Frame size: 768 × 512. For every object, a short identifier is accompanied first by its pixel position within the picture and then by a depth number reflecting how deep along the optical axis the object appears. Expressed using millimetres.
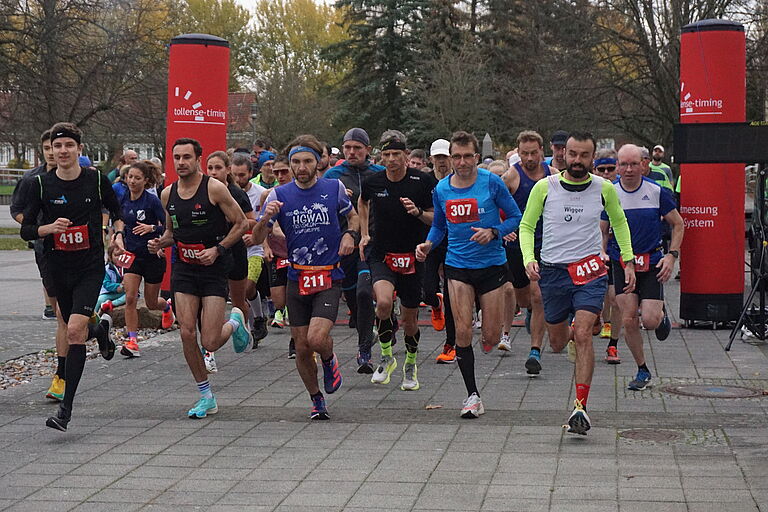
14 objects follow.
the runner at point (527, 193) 17025
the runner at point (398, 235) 15182
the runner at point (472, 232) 13767
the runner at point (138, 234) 18671
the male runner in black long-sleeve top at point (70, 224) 13320
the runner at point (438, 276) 16821
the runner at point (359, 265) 16287
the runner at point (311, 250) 13147
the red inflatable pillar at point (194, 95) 23512
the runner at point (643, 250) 14860
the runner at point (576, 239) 12445
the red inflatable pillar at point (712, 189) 20322
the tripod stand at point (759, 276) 18969
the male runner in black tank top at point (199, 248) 13457
